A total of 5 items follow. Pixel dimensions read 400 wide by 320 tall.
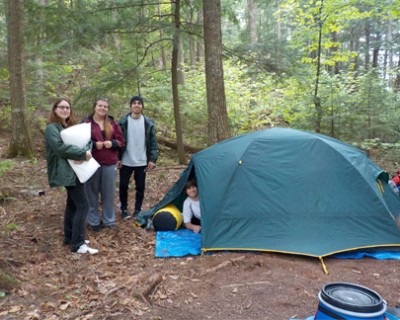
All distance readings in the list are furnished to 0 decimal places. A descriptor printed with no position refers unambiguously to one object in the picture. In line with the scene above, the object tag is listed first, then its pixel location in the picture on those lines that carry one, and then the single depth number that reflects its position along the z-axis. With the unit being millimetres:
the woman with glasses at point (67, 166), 4047
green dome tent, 4469
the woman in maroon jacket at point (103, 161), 4840
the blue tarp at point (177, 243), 4582
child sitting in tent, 5289
